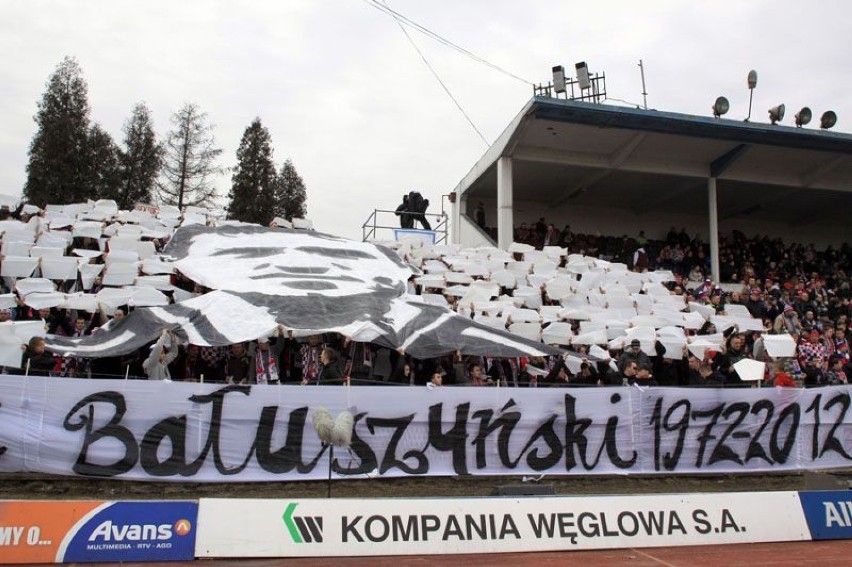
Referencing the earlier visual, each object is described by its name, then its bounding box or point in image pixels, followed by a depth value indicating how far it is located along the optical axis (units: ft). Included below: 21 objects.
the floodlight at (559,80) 75.87
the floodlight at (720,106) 78.23
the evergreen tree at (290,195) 155.12
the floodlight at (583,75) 77.00
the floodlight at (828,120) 83.87
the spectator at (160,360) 33.14
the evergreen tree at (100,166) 127.03
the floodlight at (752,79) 85.76
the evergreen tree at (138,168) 137.08
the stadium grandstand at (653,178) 76.02
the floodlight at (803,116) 82.48
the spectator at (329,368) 34.06
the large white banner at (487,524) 21.67
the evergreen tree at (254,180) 140.87
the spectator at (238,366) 37.04
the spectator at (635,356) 41.27
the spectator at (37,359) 32.32
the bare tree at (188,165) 136.05
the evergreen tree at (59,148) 122.93
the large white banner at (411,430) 29.30
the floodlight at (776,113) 80.79
